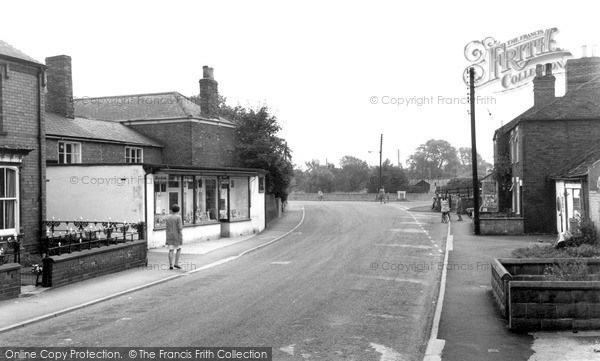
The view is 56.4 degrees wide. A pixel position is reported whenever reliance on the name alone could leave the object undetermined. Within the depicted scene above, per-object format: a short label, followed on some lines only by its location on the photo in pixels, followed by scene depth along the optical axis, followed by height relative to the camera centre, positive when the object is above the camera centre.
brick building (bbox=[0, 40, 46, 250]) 15.59 +1.61
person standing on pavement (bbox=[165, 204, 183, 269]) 15.57 -1.04
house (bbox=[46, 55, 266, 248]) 20.47 +1.51
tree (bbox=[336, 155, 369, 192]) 98.06 +2.63
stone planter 8.55 -1.80
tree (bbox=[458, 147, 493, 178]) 156.12 +9.24
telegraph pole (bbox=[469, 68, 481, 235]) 26.84 +1.99
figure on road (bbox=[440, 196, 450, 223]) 32.91 -1.22
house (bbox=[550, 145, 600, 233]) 19.00 -0.12
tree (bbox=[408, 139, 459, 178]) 132.38 +7.42
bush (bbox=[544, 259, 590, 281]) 9.79 -1.53
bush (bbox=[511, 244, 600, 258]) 13.14 -1.61
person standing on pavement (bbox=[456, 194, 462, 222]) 34.74 -1.16
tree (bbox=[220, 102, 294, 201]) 32.81 +2.79
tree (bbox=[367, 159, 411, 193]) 79.19 +1.72
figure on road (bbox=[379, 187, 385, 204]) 58.73 -0.49
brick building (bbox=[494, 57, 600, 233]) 26.27 +2.17
